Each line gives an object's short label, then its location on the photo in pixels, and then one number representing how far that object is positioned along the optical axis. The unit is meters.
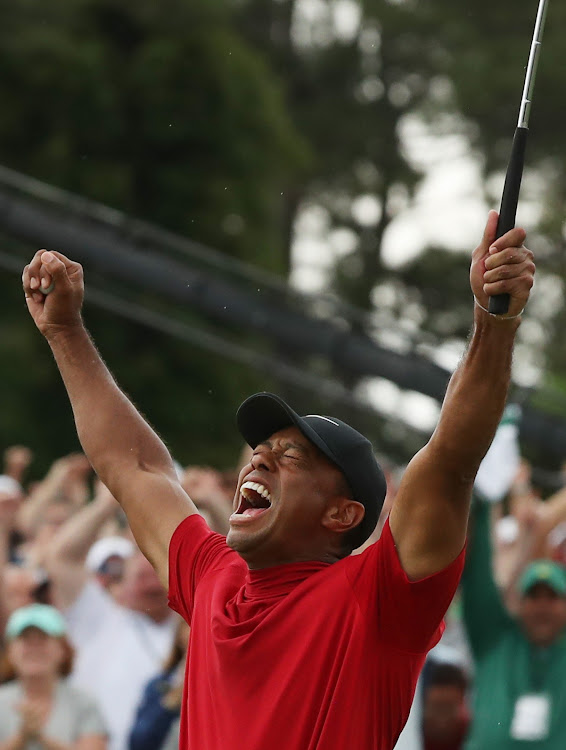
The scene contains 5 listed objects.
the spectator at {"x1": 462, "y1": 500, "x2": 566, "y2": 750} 13.27
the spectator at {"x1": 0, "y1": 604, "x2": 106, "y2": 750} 13.02
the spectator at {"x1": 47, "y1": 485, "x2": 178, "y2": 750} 14.32
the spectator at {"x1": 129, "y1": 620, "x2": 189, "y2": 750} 12.95
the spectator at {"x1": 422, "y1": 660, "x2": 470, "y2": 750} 13.13
